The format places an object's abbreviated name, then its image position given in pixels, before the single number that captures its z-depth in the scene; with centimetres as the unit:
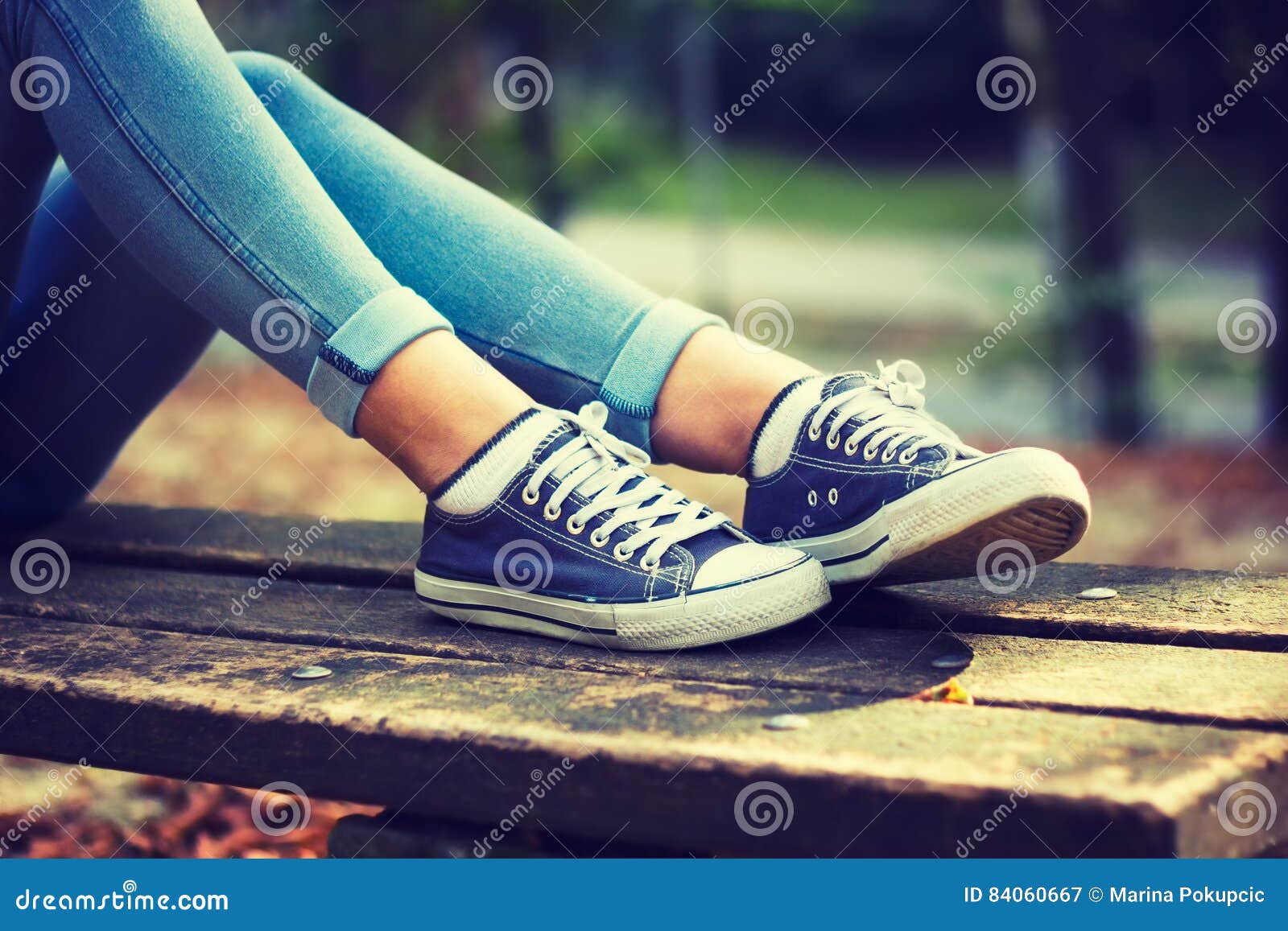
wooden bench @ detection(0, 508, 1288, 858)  161
